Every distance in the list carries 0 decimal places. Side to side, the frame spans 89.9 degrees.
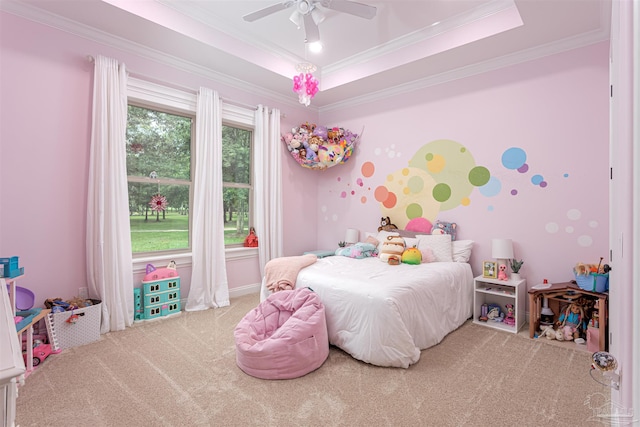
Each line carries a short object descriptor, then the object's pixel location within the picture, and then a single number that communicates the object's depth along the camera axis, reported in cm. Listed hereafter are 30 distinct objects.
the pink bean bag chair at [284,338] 215
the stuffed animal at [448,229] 372
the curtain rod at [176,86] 320
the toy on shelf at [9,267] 220
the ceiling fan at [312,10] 253
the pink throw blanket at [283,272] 297
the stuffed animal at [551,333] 278
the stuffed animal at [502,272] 320
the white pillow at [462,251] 352
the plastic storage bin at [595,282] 258
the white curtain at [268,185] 430
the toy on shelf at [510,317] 313
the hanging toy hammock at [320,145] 449
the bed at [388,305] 227
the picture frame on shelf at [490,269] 324
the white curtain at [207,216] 368
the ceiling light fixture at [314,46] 343
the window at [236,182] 423
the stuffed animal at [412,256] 336
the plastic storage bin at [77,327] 258
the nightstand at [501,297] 304
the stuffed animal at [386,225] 419
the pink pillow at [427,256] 348
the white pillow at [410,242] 369
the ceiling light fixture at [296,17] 272
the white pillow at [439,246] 351
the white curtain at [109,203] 294
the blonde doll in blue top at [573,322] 276
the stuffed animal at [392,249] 346
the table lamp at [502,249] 320
